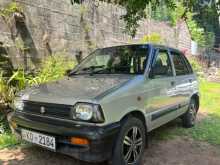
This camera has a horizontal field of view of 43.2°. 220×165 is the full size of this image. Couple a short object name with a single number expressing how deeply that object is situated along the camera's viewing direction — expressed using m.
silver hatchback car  3.14
